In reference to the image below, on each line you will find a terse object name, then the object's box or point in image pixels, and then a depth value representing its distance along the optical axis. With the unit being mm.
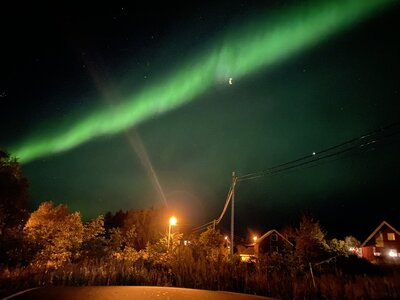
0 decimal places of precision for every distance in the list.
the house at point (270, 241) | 69125
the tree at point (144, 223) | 80312
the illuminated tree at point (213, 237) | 36553
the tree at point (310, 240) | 38688
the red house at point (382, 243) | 55969
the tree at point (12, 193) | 28141
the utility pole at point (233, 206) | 27359
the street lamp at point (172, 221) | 28428
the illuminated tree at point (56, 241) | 22281
